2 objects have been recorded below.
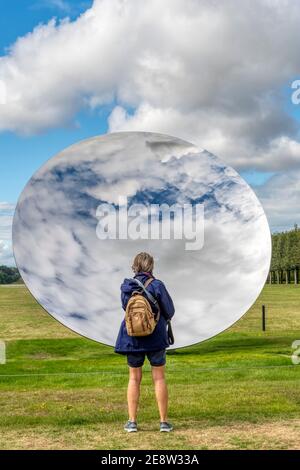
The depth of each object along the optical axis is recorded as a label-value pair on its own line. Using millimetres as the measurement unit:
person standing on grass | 8141
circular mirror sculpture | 14508
